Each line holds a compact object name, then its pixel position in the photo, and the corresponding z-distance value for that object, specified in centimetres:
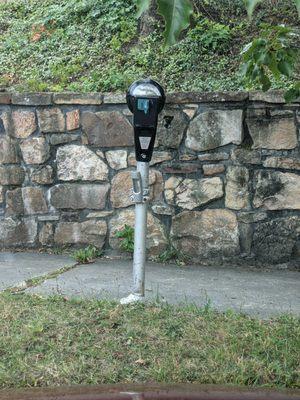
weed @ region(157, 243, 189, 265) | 635
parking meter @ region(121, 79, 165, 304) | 459
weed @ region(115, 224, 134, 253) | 643
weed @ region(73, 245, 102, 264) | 630
